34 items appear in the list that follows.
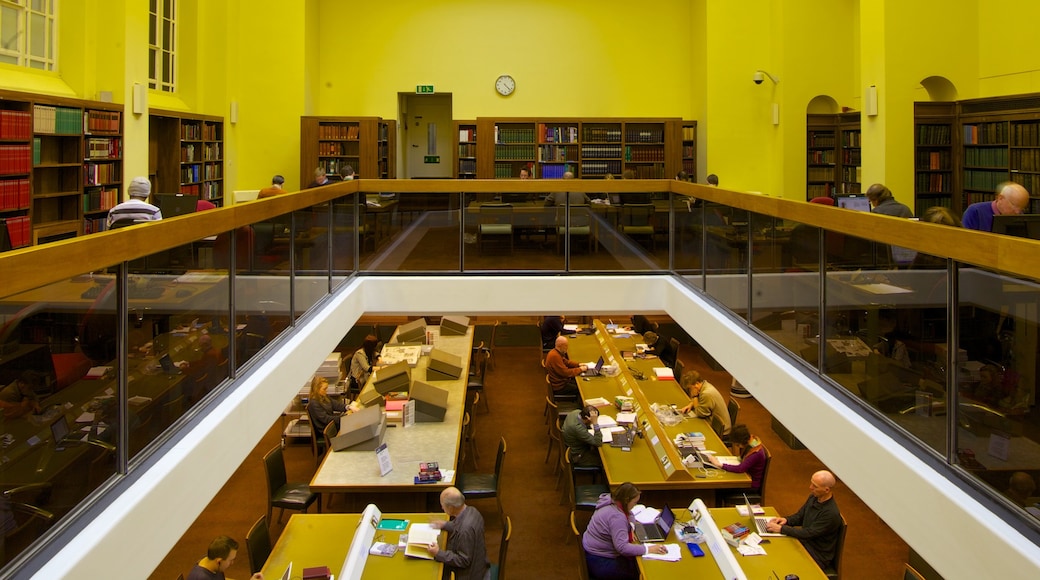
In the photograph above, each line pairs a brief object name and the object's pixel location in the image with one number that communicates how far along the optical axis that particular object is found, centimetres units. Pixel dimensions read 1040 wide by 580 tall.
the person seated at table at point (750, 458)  709
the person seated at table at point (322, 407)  873
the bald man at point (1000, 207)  546
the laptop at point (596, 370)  1004
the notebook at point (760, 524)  607
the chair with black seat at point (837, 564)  611
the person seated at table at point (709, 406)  827
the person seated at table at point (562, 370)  991
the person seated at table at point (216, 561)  538
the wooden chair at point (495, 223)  726
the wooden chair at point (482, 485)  763
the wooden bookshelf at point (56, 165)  746
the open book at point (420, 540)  569
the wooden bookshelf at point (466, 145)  1377
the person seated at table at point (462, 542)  570
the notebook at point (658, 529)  607
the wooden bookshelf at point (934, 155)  1106
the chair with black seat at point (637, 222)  729
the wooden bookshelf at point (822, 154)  1367
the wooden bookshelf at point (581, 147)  1345
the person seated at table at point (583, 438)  767
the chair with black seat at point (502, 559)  619
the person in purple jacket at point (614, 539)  588
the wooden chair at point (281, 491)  741
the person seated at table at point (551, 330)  1235
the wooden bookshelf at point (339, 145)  1322
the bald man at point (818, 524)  600
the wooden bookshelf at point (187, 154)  1094
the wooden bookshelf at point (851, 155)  1320
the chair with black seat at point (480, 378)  1096
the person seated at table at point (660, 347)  1132
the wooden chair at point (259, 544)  591
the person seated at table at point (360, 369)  1048
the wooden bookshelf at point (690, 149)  1391
